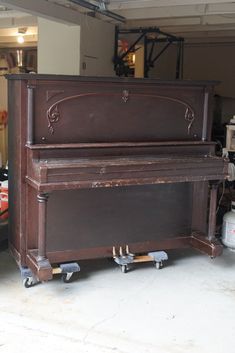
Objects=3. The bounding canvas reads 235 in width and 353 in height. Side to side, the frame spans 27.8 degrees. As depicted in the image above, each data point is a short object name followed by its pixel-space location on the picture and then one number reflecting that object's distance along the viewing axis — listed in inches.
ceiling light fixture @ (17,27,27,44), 272.7
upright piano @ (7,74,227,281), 120.9
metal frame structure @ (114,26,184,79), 230.9
